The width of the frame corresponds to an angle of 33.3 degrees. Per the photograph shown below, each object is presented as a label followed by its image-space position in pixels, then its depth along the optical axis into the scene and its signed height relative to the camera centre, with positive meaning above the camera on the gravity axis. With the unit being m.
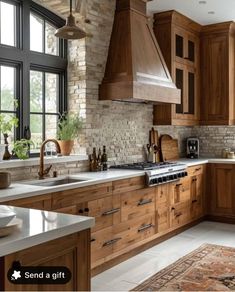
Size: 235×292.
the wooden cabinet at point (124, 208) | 3.63 -0.83
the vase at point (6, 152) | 3.93 -0.16
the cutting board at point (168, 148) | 6.19 -0.20
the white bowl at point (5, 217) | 1.72 -0.37
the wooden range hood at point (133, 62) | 4.75 +0.93
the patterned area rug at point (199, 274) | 3.60 -1.37
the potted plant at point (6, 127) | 3.91 +0.09
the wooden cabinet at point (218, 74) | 6.47 +1.03
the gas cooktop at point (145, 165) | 4.93 -0.39
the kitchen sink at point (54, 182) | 3.93 -0.48
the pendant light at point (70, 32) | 3.37 +0.90
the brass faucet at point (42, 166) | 4.00 -0.31
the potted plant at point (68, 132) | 4.56 +0.04
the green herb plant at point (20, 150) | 4.01 -0.15
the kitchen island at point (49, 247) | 1.64 -0.51
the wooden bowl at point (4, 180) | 3.36 -0.38
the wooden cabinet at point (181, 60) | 5.87 +1.18
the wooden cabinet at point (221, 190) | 6.14 -0.86
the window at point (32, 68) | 4.25 +0.78
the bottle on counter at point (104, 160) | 4.80 -0.30
